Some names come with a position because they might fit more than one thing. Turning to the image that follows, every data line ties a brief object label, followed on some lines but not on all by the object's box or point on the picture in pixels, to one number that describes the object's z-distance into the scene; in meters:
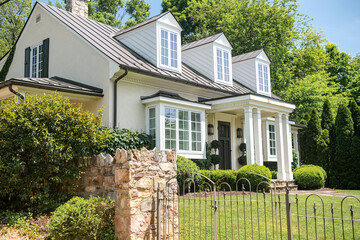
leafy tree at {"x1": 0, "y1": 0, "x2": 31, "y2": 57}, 29.44
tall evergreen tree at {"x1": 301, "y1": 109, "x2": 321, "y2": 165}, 19.50
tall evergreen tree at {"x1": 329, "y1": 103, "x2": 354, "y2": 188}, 17.70
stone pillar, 5.95
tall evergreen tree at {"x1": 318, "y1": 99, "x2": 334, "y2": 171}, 18.92
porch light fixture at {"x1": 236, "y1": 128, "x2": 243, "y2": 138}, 17.61
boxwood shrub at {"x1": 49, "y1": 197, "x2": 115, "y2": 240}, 6.14
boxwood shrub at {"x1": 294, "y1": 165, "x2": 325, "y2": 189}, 15.23
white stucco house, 12.51
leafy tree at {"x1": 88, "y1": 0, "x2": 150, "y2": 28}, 32.81
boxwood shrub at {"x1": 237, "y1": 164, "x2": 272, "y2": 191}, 12.60
